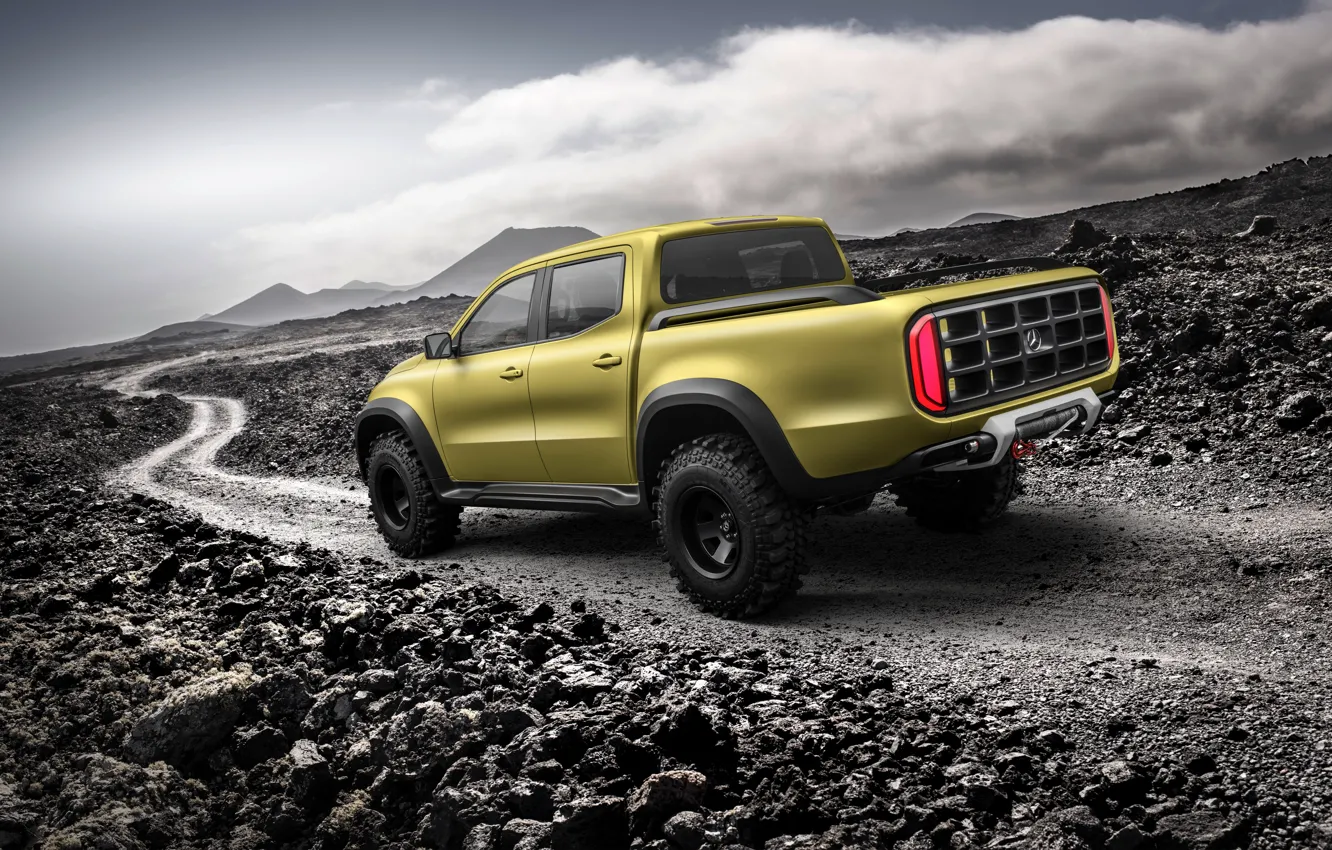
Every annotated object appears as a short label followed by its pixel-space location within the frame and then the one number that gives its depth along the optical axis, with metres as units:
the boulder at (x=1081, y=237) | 18.59
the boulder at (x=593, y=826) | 2.75
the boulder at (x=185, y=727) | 3.72
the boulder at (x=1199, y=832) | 2.43
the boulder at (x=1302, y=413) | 6.99
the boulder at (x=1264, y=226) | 18.58
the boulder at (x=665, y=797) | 2.77
